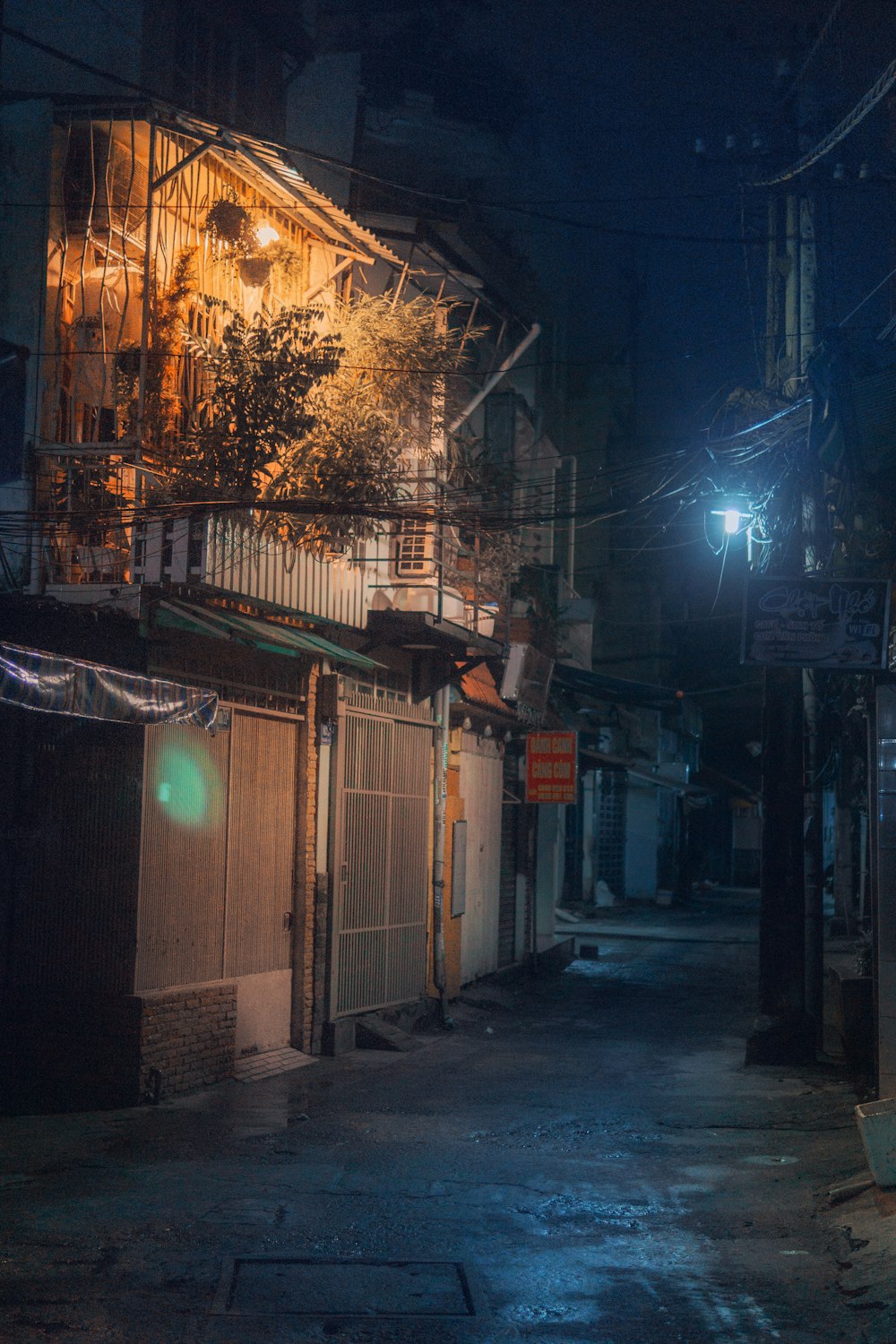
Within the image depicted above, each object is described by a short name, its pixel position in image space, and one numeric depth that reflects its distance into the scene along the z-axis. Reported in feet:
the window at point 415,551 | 53.01
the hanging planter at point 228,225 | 43.24
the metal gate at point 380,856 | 50.65
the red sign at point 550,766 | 68.59
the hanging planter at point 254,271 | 44.93
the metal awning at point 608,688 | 84.80
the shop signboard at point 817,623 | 37.42
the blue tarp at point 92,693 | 28.94
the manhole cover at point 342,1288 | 21.81
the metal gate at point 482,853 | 65.62
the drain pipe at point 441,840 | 57.72
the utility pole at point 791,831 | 47.39
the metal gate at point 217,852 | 39.37
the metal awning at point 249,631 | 38.68
